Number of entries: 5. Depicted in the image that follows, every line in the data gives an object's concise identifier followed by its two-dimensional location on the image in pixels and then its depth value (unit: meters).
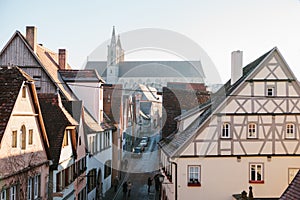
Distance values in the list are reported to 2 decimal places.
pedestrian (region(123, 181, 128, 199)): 27.06
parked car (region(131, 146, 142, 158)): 46.28
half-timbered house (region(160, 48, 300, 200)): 19.23
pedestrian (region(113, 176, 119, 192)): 30.05
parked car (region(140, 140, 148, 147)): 52.51
